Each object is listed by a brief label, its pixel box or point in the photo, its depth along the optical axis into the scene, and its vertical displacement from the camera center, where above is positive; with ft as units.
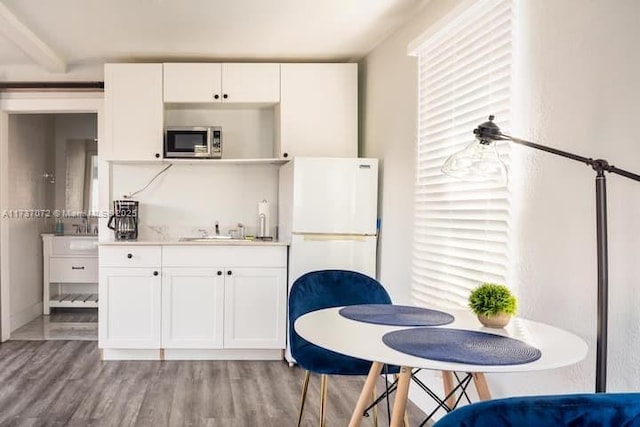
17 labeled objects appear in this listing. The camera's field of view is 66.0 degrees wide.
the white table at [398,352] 4.22 -1.30
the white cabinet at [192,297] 11.82 -2.11
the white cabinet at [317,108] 12.41 +2.60
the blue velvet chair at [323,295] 7.33 -1.41
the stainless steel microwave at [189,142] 12.47 +1.73
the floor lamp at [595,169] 4.46 +0.45
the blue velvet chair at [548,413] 2.71 -1.13
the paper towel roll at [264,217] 13.28 -0.18
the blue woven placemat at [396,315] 5.72 -1.28
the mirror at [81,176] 18.67 +1.27
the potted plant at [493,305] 5.43 -1.03
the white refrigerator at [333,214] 11.22 -0.08
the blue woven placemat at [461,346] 4.33 -1.29
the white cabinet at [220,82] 12.46 +3.24
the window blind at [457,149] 6.86 +1.06
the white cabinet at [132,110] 12.39 +2.50
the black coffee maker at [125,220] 12.90 -0.27
